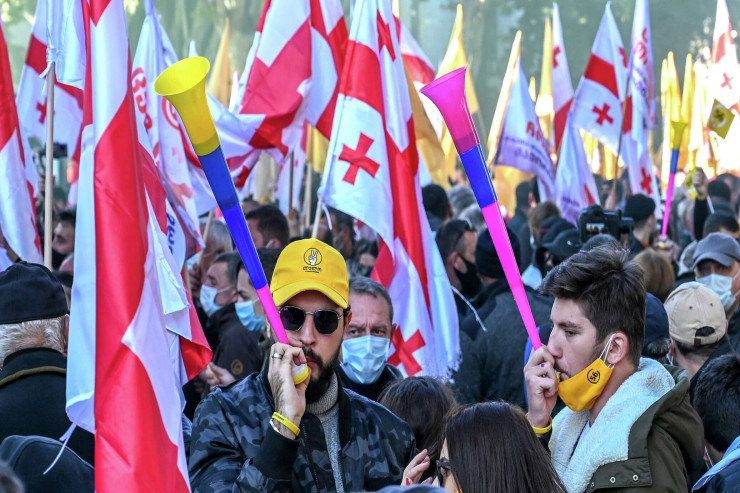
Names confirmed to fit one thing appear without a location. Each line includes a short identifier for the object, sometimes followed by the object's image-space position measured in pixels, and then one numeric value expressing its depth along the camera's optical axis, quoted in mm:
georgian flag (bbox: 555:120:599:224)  23875
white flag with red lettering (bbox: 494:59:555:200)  22437
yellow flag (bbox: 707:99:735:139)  20641
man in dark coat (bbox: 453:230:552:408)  12305
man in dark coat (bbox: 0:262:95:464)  7098
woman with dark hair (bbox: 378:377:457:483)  8195
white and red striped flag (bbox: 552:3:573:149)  27984
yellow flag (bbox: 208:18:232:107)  25750
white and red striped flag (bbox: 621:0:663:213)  25531
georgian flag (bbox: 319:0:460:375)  12234
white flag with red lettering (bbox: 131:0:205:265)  14109
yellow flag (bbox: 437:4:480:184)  25937
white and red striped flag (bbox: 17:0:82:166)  16328
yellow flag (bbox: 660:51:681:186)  33594
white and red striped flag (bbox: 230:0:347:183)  15242
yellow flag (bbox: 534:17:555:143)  31078
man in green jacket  6426
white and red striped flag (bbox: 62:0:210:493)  6586
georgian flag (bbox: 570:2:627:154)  24141
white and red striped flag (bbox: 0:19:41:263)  11477
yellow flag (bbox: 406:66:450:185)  18828
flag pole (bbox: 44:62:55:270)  9258
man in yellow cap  6145
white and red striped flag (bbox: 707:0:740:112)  26594
